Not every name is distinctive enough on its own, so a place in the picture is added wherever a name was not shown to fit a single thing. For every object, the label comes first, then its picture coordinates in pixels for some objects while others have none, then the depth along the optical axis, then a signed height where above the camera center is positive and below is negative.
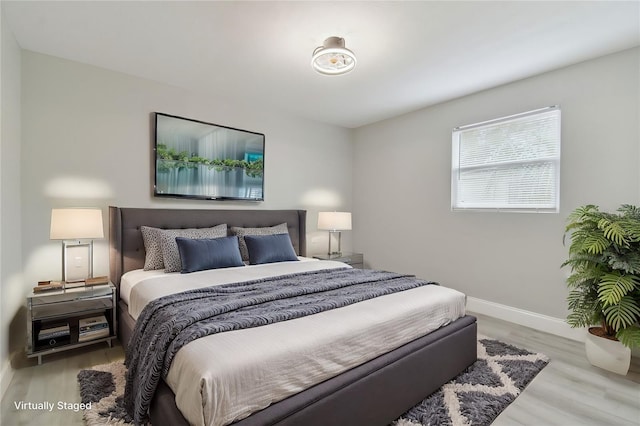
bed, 1.33 -0.87
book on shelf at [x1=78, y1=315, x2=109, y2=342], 2.53 -1.02
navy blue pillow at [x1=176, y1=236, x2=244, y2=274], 2.79 -0.43
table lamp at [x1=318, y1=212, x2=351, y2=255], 4.27 -0.16
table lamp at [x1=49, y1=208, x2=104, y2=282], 2.45 -0.24
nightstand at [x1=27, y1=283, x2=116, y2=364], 2.32 -0.90
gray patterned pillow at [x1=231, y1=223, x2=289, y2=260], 3.44 -0.28
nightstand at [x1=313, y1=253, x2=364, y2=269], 4.23 -0.67
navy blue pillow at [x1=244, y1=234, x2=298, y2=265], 3.30 -0.44
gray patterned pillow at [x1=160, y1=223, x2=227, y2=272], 2.83 -0.30
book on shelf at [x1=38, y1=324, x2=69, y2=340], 2.36 -0.98
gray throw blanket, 1.45 -0.57
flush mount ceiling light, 2.25 +1.15
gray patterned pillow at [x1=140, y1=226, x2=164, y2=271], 2.92 -0.40
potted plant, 2.14 -0.50
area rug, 1.74 -1.16
